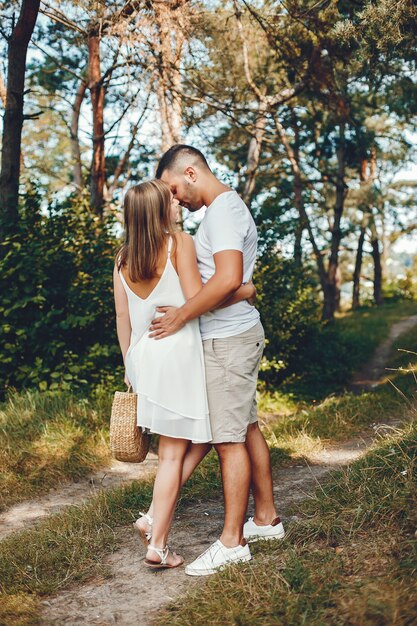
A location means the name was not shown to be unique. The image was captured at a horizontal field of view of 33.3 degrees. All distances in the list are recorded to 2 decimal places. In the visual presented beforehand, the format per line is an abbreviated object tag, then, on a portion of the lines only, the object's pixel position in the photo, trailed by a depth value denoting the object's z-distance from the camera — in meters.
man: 3.60
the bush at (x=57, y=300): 8.45
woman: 3.70
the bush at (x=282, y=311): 11.66
